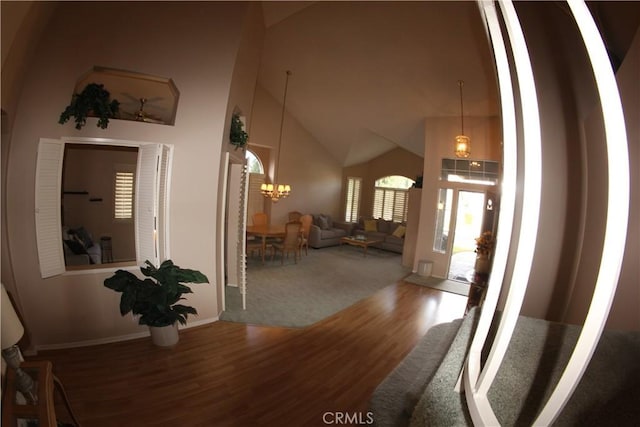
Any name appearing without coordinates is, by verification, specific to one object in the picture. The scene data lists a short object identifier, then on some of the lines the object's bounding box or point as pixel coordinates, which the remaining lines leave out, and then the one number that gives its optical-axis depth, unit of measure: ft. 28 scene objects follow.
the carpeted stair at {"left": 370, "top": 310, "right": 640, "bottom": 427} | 2.80
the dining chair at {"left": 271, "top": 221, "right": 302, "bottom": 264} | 18.40
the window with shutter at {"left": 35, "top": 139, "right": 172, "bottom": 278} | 7.33
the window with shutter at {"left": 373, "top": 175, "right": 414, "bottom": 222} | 29.27
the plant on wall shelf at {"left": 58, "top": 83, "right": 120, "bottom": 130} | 7.34
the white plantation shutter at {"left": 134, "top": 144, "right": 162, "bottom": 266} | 8.50
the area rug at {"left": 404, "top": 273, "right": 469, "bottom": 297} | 16.15
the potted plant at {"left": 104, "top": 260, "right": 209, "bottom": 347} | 7.65
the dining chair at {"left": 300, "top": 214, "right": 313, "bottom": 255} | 21.99
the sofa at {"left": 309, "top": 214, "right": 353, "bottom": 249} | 24.63
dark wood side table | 4.08
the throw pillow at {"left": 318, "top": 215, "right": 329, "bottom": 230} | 26.12
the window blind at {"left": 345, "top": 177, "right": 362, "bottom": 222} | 31.78
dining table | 18.19
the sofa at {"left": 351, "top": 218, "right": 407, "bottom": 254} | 25.16
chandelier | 19.11
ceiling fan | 8.61
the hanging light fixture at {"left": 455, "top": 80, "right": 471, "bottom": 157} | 13.58
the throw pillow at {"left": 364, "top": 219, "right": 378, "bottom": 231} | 27.73
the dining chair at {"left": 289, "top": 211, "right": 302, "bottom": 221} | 25.68
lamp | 4.16
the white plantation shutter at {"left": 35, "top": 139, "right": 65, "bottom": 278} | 7.25
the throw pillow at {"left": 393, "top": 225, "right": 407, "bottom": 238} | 25.49
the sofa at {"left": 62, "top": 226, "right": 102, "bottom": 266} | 9.19
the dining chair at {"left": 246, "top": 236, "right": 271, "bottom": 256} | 18.66
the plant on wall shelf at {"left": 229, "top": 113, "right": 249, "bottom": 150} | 10.57
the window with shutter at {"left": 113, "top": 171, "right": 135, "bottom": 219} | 10.13
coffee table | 22.86
